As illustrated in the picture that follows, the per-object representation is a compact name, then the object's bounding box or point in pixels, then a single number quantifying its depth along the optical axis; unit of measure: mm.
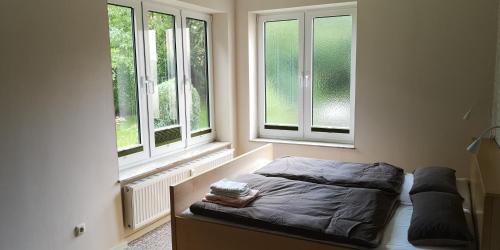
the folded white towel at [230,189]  2441
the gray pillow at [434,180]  2395
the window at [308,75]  4016
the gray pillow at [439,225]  1864
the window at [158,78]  3170
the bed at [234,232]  2043
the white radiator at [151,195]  2998
